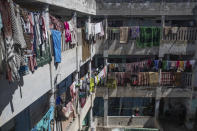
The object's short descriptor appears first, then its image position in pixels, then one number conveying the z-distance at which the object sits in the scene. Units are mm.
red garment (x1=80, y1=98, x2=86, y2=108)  12238
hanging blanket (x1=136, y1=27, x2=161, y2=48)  15164
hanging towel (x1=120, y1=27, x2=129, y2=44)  15305
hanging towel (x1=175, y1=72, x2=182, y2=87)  15594
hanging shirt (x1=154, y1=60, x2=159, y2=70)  15625
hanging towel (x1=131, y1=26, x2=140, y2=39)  15092
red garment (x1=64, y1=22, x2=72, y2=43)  8891
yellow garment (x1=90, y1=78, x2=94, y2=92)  13883
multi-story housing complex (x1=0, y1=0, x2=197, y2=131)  8453
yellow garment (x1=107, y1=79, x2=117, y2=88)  16016
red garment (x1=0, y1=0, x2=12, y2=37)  4173
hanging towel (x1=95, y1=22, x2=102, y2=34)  13786
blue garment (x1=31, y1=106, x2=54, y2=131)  6642
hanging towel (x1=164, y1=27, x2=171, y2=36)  15097
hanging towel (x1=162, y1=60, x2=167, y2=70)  15540
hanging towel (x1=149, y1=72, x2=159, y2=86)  15823
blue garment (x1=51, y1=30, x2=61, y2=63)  7379
